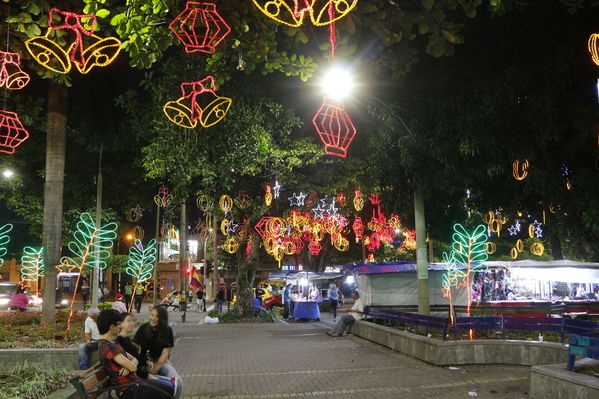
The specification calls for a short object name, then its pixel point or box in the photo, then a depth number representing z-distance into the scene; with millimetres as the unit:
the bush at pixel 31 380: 7006
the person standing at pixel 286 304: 25672
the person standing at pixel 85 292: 33844
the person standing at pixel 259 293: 32262
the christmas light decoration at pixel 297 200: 23861
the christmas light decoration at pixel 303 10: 5121
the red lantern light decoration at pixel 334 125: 9345
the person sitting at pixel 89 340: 8688
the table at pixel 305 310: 23906
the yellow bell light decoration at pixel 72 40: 6414
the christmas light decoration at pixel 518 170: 11334
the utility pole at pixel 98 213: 17519
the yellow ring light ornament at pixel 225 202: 19641
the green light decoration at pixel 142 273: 16625
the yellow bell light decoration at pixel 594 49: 7732
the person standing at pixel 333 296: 23941
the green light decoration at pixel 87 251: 10625
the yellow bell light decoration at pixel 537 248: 27839
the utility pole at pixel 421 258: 13477
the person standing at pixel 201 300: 31184
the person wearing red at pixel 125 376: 5445
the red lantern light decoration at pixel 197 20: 6152
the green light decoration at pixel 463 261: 13586
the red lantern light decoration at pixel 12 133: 8467
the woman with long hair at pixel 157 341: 6668
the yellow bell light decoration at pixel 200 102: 8586
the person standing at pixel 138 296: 26609
